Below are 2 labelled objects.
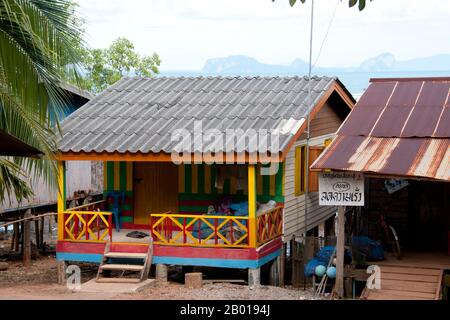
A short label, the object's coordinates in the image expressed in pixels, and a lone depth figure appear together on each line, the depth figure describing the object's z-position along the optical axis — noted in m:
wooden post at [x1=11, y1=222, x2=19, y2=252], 21.81
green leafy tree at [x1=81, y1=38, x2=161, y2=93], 41.92
